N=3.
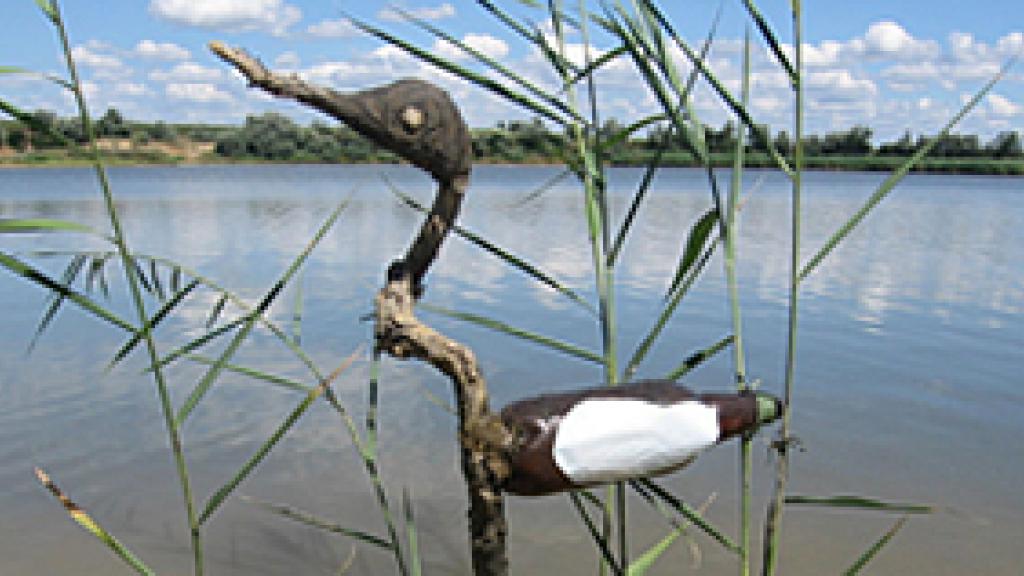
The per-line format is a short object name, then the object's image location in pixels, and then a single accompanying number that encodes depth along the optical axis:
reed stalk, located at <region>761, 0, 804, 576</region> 1.17
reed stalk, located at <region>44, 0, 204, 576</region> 1.09
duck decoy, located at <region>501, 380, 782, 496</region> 1.01
